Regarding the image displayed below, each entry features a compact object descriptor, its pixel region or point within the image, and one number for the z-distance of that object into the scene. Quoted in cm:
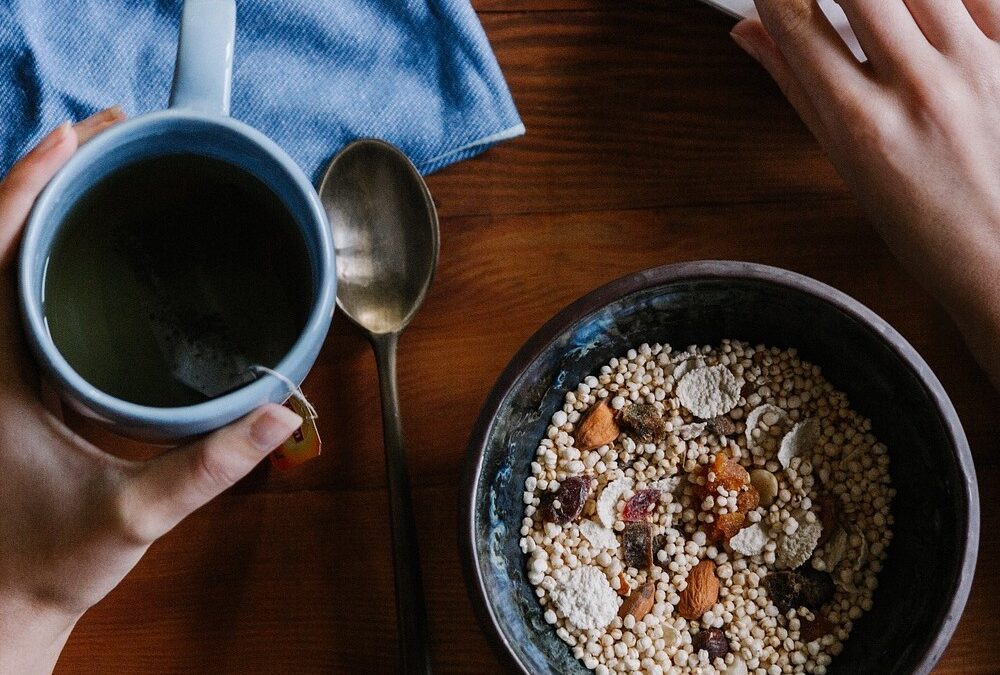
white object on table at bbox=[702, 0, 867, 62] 66
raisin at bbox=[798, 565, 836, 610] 63
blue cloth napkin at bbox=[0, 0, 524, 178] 68
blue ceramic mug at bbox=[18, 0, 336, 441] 47
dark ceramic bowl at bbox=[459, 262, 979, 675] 55
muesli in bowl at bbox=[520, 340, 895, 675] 63
